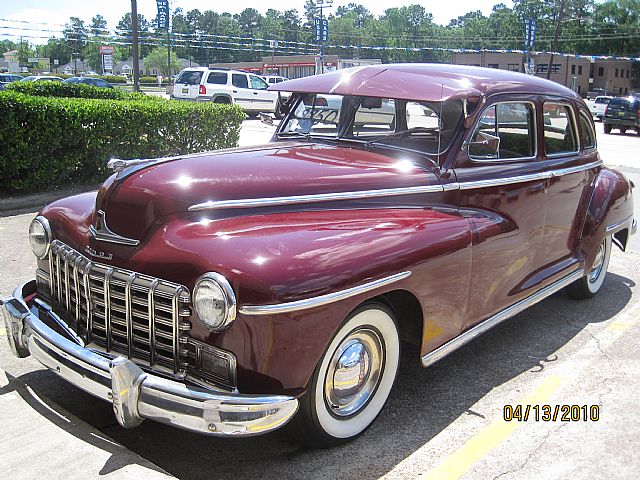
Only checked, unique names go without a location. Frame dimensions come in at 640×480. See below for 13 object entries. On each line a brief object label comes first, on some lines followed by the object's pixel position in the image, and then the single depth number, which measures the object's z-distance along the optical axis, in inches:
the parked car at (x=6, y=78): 1215.6
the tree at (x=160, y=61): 4155.8
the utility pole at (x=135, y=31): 858.1
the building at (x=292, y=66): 1955.0
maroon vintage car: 107.9
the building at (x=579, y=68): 2805.1
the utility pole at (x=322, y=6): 1606.8
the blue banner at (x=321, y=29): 1823.0
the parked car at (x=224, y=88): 884.6
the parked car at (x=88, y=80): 1080.2
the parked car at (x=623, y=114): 960.9
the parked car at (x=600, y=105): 1229.5
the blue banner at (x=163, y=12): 1561.3
